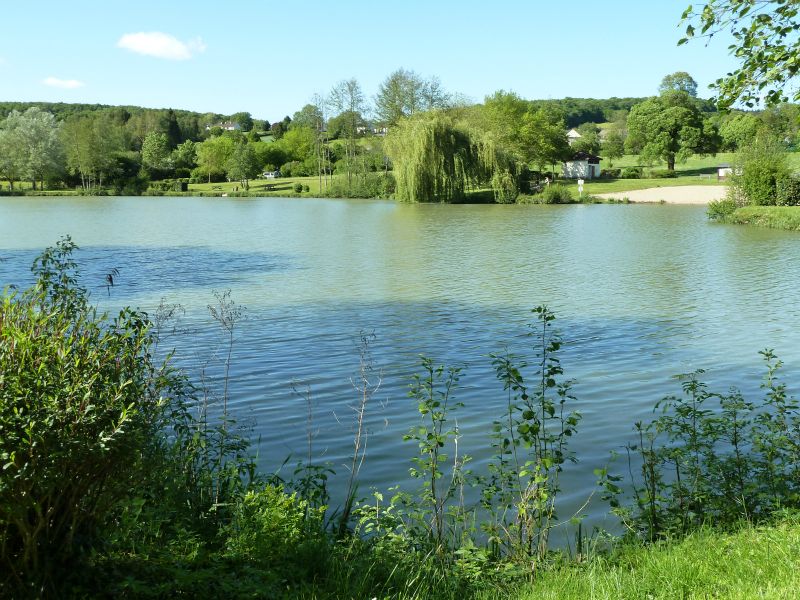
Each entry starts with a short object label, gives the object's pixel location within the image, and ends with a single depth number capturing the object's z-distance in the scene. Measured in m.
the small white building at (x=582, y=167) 81.56
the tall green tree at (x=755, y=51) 6.23
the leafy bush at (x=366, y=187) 68.26
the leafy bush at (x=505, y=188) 56.25
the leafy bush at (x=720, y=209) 38.53
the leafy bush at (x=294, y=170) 103.25
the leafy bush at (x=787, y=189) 37.53
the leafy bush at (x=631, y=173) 80.69
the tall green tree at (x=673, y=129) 81.69
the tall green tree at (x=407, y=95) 74.75
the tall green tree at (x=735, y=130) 79.62
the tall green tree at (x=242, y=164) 93.38
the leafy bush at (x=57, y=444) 3.04
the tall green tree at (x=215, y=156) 100.94
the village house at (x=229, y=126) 155.73
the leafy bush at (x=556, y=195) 56.75
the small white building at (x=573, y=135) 120.44
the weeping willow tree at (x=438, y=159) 54.59
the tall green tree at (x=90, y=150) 86.69
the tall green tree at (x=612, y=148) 94.81
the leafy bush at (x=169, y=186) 89.12
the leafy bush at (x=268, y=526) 4.18
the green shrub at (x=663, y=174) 78.81
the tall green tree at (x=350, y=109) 79.19
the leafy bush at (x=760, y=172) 37.53
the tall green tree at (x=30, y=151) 85.69
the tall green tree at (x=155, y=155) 101.31
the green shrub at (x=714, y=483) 5.12
